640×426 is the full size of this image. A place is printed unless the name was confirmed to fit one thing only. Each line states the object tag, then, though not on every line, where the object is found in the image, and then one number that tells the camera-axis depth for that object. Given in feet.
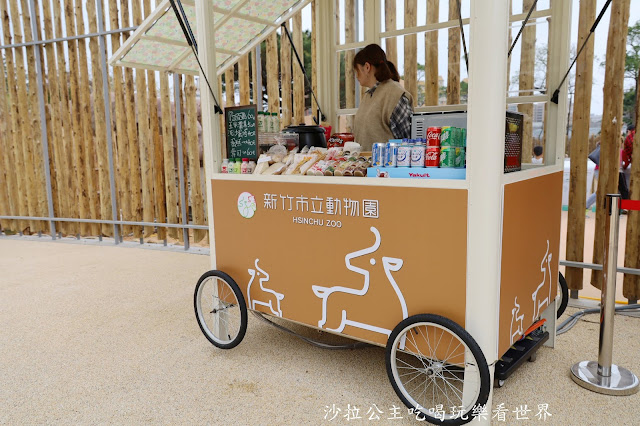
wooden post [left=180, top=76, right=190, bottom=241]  18.16
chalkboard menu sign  9.48
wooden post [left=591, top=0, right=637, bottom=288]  10.94
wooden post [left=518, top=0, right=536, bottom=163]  10.84
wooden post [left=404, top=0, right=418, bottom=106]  12.85
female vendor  10.93
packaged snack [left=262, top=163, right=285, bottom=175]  8.91
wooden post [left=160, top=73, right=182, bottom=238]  18.21
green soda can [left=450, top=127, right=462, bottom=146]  6.98
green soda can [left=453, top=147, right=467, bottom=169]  6.99
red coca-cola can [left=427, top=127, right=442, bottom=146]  7.06
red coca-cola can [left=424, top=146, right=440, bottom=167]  7.04
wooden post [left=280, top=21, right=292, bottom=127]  16.57
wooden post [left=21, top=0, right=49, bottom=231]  21.02
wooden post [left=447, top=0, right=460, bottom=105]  12.01
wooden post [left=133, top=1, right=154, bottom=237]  18.52
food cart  6.42
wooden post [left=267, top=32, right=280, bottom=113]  16.62
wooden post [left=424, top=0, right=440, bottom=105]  12.53
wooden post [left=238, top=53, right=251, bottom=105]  17.12
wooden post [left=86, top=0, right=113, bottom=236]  19.38
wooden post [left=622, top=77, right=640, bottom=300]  11.14
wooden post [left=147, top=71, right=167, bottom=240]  18.69
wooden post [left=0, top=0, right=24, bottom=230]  21.52
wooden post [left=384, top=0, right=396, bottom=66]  12.97
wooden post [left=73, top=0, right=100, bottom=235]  19.72
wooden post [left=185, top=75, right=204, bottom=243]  17.90
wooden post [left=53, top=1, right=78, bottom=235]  20.11
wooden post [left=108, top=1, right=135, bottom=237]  18.86
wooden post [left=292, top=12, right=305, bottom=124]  16.44
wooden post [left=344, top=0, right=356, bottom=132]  13.58
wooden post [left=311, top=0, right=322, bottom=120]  14.61
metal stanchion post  7.86
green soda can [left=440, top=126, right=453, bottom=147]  6.95
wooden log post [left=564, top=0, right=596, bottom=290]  11.35
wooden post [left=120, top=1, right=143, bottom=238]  18.74
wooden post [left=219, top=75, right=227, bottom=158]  17.91
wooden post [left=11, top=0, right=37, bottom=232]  21.21
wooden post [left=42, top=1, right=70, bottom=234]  20.52
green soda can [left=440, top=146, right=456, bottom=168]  6.91
